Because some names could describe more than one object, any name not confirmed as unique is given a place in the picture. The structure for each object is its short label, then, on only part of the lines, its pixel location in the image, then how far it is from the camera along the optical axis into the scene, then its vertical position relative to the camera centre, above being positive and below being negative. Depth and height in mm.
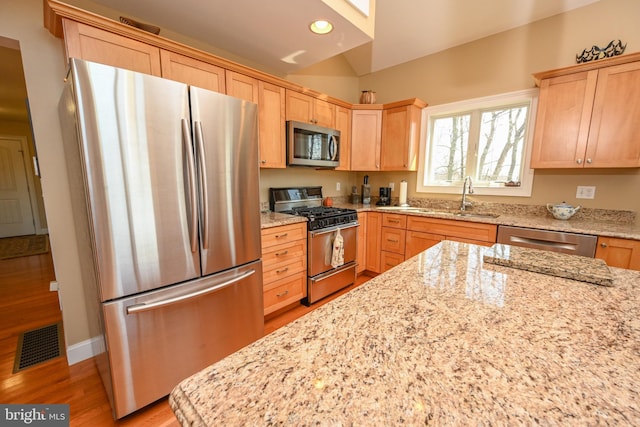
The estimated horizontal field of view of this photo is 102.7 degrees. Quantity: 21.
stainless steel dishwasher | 1906 -483
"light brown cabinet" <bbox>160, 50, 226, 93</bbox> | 1781 +782
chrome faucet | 2846 -139
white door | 5074 -288
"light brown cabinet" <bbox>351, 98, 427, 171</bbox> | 3107 +538
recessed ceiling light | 1920 +1161
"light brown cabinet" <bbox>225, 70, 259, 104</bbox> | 2109 +779
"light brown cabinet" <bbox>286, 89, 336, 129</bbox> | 2612 +742
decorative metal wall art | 2080 +1048
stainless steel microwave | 2590 +351
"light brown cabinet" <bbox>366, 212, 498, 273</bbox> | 2422 -589
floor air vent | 1795 -1276
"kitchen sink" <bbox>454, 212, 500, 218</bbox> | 2768 -395
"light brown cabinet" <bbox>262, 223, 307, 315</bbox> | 2152 -774
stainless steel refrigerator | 1188 -195
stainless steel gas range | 2490 -631
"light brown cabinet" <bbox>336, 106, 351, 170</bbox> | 3154 +555
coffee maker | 3494 -255
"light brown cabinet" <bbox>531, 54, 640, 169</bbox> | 1930 +500
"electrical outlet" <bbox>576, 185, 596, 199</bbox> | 2287 -116
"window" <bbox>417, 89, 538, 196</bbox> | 2643 +388
